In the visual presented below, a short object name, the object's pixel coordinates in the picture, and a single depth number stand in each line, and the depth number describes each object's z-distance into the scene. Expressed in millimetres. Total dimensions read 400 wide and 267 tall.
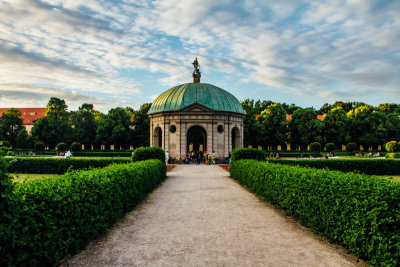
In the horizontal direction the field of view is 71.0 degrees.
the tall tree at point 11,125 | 63094
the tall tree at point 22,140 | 60438
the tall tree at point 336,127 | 56906
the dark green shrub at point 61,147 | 47531
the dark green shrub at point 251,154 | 21156
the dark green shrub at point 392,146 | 39781
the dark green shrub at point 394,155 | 37609
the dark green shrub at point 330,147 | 49312
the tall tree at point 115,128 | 53406
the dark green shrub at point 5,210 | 3846
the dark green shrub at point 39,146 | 50425
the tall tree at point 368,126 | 57062
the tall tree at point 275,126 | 54594
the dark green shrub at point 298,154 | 45625
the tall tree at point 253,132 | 53219
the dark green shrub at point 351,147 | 49750
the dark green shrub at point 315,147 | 48750
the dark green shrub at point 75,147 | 49031
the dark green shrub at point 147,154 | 20723
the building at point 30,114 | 86500
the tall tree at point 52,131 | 55750
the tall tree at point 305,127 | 55388
